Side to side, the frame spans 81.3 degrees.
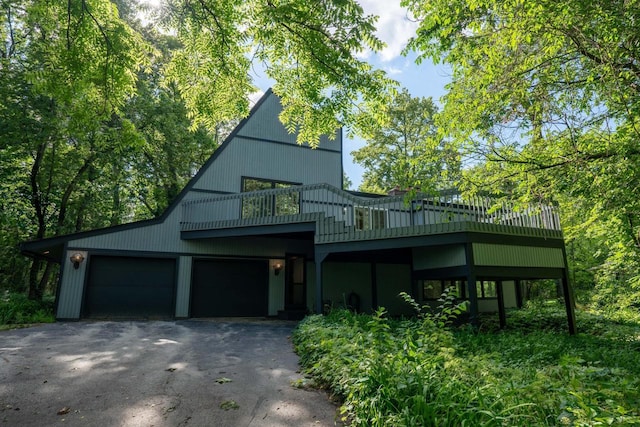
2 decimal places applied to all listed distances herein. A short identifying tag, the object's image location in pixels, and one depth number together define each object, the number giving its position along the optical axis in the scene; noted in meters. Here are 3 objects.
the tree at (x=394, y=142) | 24.80
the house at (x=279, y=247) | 8.59
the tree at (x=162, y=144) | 15.07
